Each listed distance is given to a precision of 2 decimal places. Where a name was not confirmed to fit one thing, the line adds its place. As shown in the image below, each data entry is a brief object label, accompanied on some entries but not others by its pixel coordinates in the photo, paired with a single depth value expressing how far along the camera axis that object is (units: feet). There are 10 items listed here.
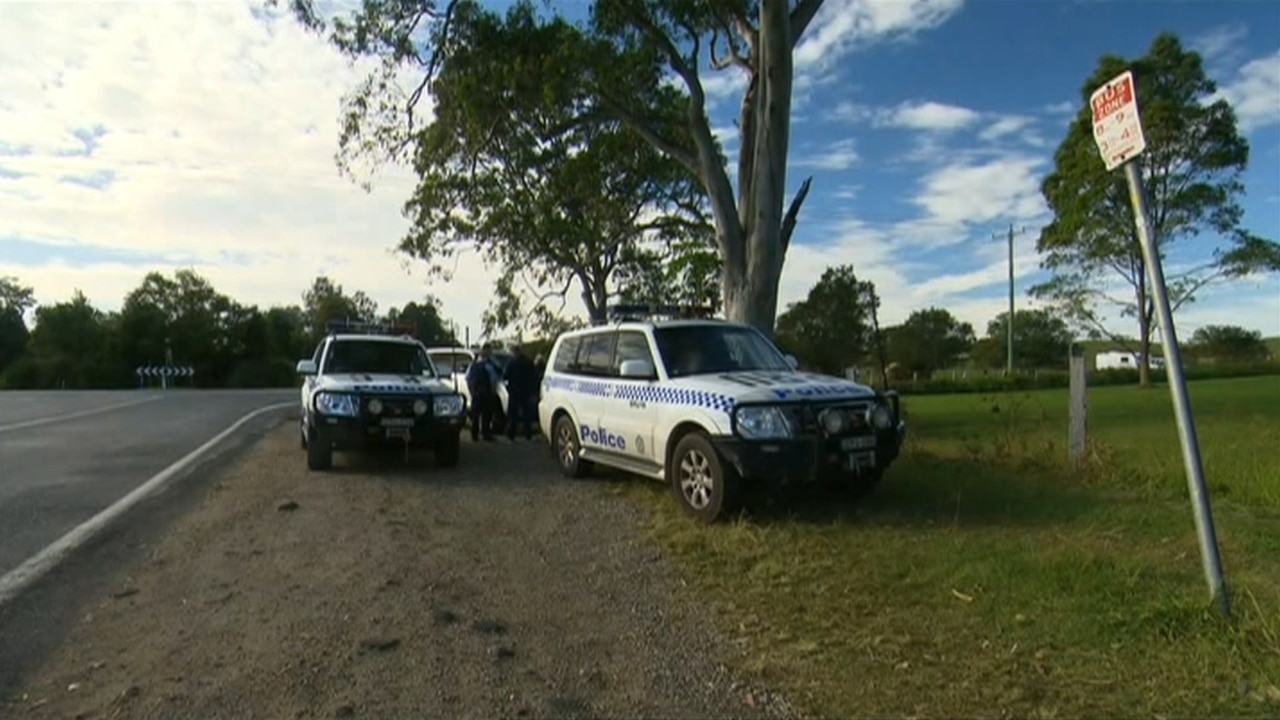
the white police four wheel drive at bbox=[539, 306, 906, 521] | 22.71
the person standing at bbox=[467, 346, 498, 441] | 47.32
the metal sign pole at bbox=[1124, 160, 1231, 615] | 14.10
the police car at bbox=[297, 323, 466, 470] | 33.35
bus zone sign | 13.94
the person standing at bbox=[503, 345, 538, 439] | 46.68
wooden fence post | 29.60
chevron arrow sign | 197.53
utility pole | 169.89
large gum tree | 41.22
